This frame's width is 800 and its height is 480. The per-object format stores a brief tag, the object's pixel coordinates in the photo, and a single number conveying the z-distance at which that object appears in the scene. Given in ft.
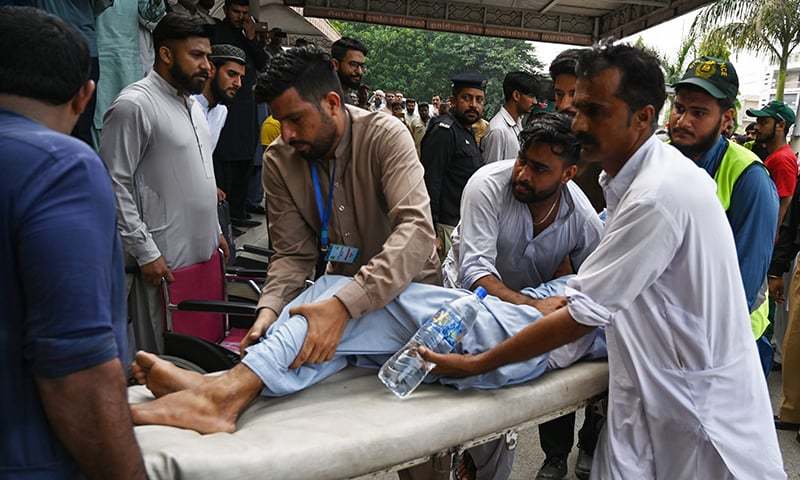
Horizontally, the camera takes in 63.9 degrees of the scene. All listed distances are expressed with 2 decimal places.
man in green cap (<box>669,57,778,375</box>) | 8.24
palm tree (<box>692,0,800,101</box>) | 50.85
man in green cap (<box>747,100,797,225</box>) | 15.67
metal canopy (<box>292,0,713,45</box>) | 26.94
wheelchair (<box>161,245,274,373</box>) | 8.04
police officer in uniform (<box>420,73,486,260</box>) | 15.79
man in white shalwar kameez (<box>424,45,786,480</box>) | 5.78
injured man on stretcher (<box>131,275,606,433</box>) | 5.95
